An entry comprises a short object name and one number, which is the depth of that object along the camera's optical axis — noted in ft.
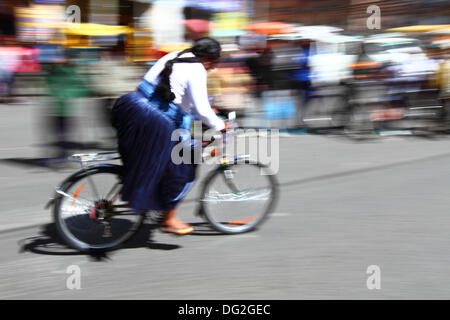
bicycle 14.96
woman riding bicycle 14.98
